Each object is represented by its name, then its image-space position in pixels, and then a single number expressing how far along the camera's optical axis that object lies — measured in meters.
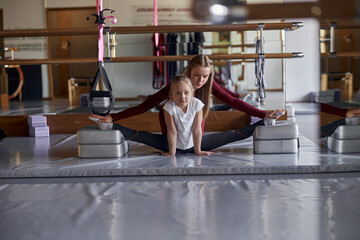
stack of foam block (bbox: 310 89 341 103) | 5.48
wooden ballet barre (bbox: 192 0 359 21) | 6.84
